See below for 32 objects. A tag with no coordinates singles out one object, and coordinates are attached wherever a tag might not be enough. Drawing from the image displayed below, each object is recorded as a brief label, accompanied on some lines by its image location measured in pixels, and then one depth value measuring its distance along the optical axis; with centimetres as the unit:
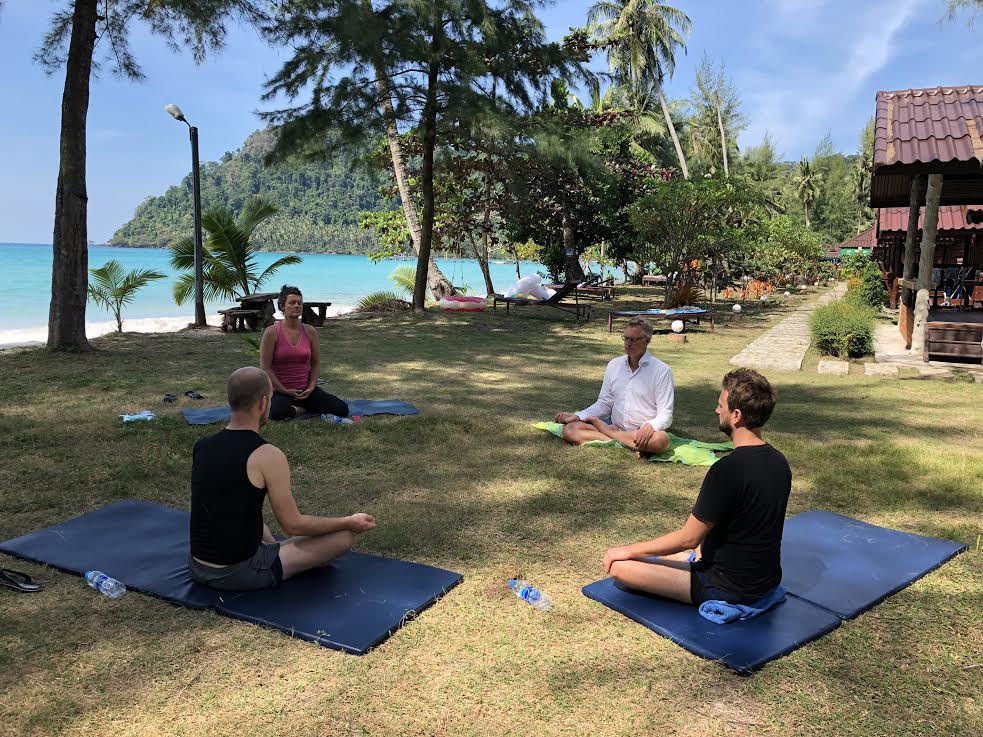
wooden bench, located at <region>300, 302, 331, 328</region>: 1492
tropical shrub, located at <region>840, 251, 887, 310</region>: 1563
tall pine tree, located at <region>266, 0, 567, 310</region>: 1344
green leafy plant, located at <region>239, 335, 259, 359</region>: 956
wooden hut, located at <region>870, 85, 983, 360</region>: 862
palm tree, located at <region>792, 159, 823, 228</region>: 6494
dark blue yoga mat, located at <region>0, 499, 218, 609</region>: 320
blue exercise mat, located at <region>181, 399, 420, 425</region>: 616
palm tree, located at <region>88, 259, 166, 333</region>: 1359
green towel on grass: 518
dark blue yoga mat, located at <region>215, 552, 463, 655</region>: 282
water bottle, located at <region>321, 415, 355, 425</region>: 616
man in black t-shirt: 272
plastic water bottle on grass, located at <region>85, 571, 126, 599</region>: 313
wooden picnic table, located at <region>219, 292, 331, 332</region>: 1350
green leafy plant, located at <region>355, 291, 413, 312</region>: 1805
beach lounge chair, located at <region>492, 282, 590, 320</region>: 1644
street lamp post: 1374
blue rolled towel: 289
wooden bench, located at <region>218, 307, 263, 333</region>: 1341
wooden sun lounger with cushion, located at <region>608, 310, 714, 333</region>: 1375
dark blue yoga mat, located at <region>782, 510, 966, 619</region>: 322
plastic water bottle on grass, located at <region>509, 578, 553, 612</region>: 310
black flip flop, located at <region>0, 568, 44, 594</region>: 314
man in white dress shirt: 522
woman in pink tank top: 615
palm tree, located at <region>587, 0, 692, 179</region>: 3380
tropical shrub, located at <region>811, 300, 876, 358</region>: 1039
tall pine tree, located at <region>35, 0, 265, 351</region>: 966
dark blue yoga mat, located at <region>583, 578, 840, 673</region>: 269
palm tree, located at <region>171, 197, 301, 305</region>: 1502
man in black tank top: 289
